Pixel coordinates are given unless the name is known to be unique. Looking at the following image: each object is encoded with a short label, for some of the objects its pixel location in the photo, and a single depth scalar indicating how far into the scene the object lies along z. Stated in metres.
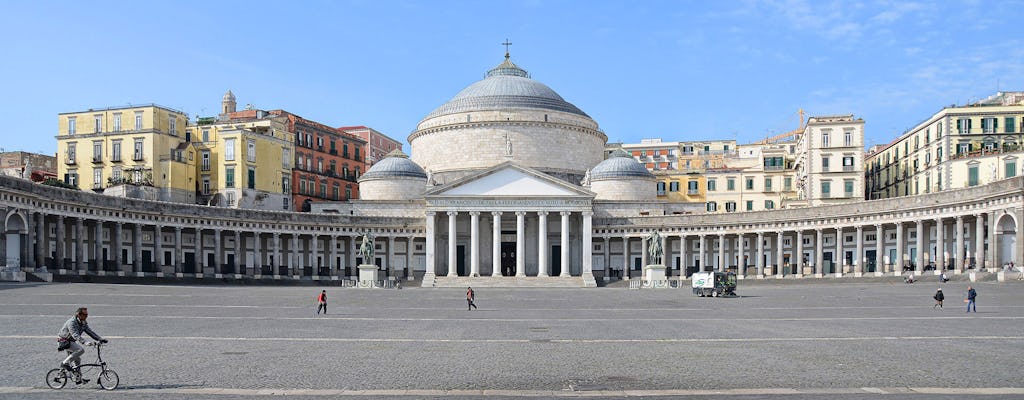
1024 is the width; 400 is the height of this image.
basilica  70.50
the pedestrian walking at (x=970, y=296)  40.27
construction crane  148.18
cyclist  19.23
